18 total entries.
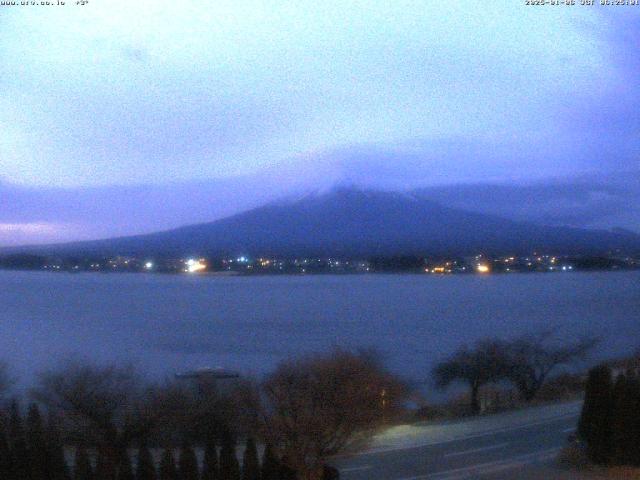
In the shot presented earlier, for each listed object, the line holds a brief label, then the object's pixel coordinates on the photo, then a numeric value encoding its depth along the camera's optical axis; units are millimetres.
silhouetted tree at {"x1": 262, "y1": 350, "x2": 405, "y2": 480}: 8242
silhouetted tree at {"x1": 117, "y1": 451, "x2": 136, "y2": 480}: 7715
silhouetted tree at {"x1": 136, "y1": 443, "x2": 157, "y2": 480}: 7664
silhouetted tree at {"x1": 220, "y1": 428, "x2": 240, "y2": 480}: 7762
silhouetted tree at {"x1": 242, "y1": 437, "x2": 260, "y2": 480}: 7793
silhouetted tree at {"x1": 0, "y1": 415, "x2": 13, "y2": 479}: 7852
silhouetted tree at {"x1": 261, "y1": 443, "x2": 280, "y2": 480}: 7848
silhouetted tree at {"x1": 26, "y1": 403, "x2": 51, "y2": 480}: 7723
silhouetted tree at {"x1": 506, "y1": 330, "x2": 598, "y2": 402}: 17297
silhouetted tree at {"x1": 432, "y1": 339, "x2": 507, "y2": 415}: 17141
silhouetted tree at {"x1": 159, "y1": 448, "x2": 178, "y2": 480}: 7629
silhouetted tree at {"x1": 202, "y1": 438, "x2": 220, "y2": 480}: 7723
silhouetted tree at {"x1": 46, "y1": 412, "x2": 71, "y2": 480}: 7703
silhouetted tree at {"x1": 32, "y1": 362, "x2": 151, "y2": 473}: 9344
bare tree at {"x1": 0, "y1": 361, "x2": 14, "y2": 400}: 12250
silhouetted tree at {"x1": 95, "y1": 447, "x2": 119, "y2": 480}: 7645
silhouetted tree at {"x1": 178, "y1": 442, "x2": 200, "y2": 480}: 7668
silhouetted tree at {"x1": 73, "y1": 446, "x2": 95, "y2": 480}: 7629
